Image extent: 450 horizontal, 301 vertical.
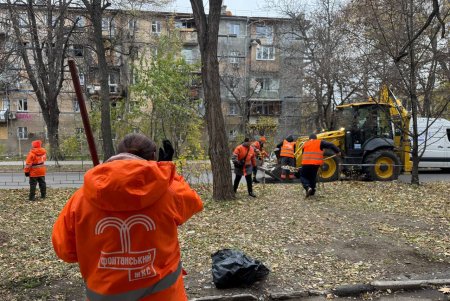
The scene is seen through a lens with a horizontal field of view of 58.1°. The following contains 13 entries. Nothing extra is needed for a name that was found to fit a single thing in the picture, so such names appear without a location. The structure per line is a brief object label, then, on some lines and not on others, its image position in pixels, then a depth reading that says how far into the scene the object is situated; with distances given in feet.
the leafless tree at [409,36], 38.60
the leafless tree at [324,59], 71.77
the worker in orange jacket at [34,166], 35.58
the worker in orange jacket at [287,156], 45.62
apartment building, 115.03
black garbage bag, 14.96
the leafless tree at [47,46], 55.04
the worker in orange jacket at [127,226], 6.39
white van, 59.52
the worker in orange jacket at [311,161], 32.76
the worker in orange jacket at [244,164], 35.63
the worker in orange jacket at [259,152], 52.13
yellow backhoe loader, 46.44
